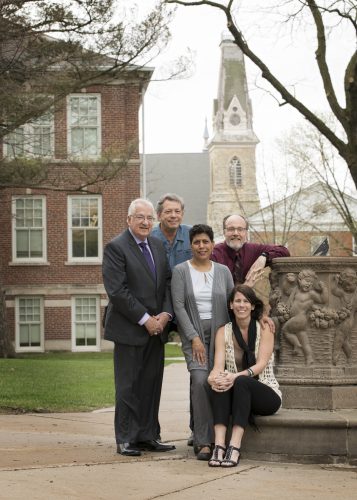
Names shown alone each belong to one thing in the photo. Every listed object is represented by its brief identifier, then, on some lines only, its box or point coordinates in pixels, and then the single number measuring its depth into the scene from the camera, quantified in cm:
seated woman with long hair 683
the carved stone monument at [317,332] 769
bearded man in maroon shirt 767
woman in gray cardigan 721
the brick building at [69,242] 3072
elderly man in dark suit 733
